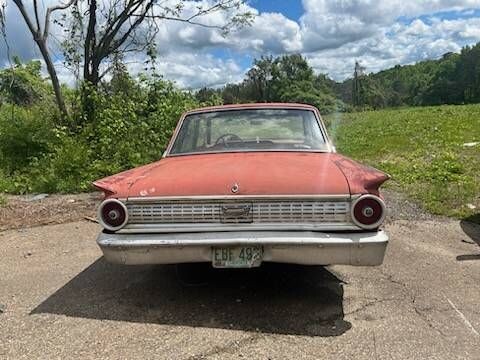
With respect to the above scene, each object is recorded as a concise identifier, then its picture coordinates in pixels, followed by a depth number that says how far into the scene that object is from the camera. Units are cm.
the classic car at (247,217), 335
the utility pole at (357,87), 8767
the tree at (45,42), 1051
